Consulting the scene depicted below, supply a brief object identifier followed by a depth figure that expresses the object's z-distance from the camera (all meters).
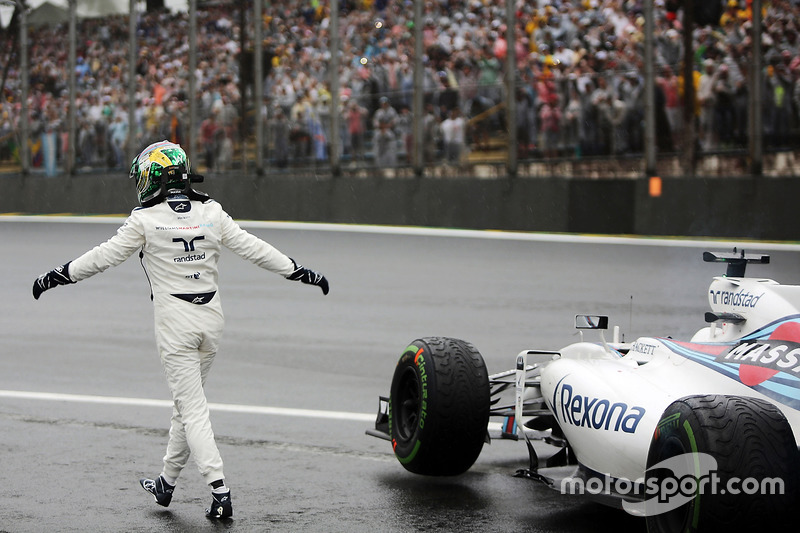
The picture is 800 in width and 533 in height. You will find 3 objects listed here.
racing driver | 11.59
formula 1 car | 8.52
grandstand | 34.91
